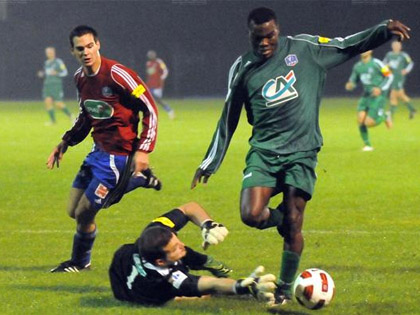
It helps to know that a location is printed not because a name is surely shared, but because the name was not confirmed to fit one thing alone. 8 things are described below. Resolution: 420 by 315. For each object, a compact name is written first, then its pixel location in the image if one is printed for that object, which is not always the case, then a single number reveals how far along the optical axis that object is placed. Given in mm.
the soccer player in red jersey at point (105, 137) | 18500
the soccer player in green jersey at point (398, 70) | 61750
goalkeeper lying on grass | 14891
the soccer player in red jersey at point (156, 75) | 72250
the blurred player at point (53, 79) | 63875
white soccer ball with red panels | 15211
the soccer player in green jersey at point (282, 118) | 16172
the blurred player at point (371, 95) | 42969
